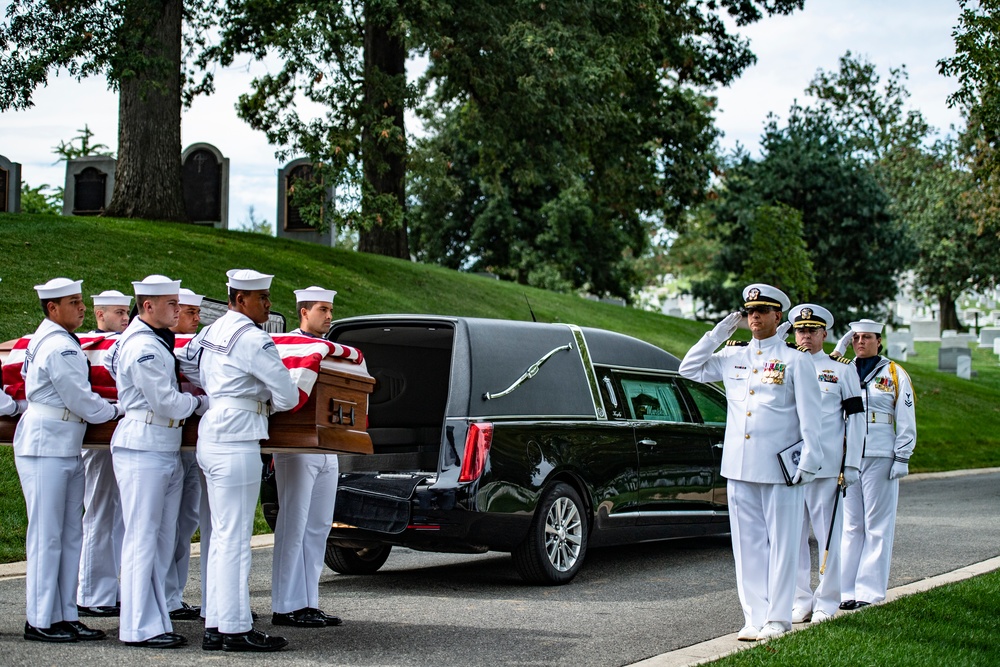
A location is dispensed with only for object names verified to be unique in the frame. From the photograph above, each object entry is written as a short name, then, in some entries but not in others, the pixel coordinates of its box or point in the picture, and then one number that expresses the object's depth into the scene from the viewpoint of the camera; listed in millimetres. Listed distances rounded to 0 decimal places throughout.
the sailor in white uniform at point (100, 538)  7270
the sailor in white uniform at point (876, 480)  7980
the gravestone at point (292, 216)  23531
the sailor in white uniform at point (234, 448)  6211
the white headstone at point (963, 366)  37844
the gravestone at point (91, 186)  23031
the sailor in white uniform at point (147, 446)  6301
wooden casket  6566
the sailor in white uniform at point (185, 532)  7242
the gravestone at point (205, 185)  23438
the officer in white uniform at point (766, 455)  6730
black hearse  8195
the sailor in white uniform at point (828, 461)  7504
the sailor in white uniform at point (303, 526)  7059
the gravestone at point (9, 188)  21875
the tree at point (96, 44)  17594
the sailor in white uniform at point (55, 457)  6457
